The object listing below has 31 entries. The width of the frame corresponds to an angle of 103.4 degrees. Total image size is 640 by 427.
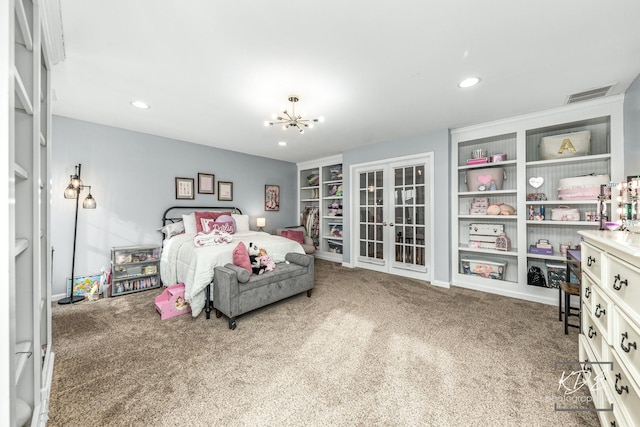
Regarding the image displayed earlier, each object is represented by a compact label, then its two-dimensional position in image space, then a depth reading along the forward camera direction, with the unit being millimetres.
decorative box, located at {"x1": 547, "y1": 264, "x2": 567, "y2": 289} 3131
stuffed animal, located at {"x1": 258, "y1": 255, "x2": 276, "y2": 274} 2975
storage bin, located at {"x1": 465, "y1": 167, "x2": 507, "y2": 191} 3559
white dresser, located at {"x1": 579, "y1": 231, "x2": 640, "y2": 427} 974
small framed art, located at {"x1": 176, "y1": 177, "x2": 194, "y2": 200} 4344
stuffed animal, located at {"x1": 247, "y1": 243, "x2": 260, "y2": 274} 2884
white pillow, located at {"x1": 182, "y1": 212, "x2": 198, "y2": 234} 4019
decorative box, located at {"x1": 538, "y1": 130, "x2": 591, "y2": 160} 2984
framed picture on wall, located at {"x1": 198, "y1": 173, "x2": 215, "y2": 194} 4609
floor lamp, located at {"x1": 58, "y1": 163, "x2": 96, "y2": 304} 3188
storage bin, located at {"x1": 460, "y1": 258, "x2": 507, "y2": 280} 3564
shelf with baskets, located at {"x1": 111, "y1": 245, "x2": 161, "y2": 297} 3492
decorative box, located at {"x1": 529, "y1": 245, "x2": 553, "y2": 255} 3189
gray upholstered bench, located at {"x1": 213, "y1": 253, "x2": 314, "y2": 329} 2521
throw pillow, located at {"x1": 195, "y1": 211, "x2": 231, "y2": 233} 4066
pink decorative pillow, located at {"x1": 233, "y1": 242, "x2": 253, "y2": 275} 2767
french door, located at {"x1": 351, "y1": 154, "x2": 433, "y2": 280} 4078
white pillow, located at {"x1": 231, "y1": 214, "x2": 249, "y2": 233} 4680
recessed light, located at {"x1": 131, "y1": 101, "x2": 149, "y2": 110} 2881
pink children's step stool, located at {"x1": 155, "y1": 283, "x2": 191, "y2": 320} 2713
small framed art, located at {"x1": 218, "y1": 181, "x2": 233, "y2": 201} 4902
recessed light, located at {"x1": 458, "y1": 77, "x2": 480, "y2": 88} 2340
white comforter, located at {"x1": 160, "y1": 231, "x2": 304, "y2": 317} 2701
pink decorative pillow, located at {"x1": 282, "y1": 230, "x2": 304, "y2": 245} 5396
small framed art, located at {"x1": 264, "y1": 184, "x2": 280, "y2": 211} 5711
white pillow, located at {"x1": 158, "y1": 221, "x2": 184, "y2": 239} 3930
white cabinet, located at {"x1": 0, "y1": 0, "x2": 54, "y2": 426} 1162
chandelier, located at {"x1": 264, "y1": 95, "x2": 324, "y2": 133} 2676
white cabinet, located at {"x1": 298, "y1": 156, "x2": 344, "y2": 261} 5762
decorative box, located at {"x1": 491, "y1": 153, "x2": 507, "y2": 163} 3518
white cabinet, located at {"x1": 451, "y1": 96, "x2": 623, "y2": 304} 2957
